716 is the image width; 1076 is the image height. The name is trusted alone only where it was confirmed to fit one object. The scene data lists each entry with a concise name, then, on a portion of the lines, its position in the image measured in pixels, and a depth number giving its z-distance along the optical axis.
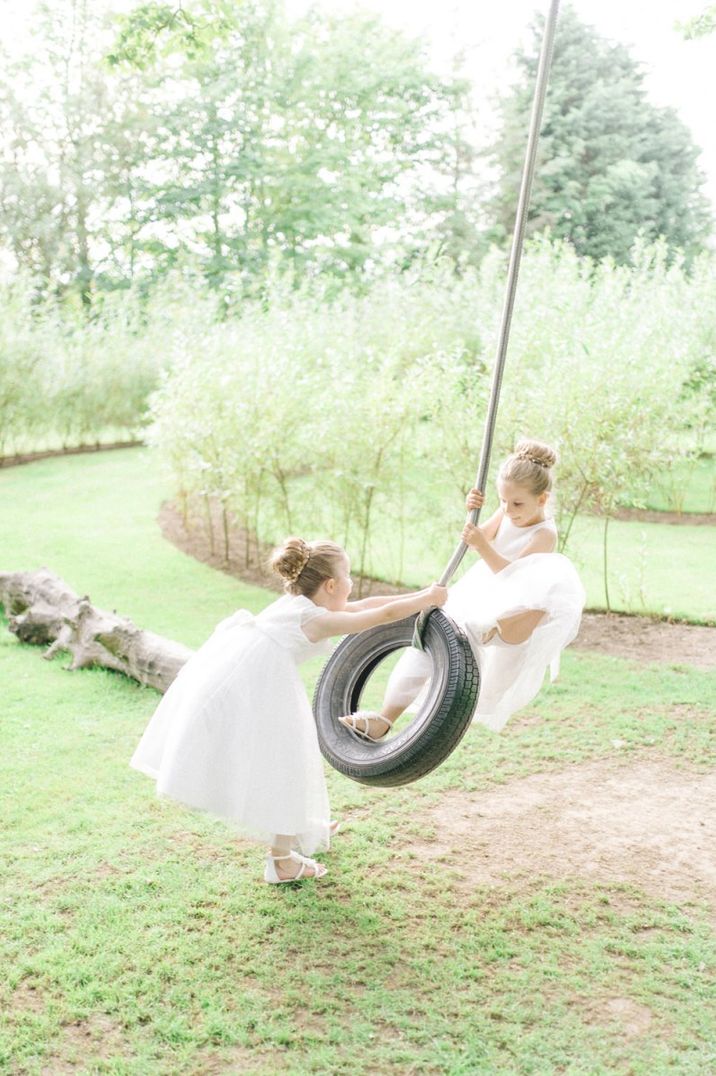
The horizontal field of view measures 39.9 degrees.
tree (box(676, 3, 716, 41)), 5.96
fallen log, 4.95
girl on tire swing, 3.07
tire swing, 2.62
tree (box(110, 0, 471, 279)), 19.55
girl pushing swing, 2.74
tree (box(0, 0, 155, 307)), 18.70
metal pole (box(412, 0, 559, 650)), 2.52
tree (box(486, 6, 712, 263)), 19.30
